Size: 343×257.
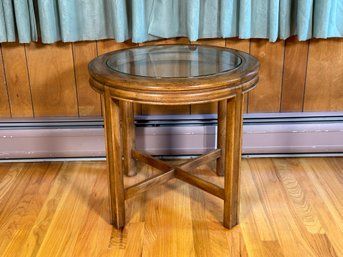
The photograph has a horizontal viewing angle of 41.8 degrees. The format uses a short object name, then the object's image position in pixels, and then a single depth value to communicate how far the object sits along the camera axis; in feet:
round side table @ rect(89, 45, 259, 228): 4.08
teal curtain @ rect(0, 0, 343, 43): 5.40
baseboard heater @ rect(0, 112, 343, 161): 6.21
